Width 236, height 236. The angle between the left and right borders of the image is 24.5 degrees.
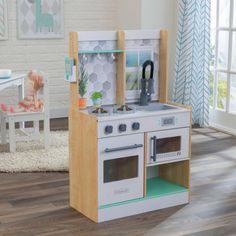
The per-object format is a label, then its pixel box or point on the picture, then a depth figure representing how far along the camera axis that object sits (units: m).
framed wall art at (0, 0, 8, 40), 5.75
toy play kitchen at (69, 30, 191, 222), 3.12
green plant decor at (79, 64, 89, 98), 3.21
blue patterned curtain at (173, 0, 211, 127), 5.51
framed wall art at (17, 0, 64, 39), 5.86
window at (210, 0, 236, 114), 5.38
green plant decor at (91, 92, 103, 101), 3.23
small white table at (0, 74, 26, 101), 4.56
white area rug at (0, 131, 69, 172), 4.20
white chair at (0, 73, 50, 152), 4.59
